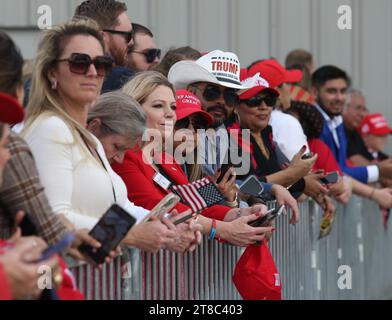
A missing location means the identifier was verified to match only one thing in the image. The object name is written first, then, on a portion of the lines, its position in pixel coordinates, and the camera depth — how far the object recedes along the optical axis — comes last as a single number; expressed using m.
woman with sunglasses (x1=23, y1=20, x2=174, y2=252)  8.91
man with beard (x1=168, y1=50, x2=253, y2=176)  13.05
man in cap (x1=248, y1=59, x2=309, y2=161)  16.09
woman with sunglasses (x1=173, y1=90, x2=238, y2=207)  12.15
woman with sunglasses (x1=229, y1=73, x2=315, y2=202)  14.91
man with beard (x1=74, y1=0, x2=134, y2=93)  13.14
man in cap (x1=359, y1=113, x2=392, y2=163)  24.09
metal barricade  9.45
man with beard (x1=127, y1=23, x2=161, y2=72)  14.35
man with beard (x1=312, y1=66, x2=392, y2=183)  19.45
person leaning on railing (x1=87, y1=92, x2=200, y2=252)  10.11
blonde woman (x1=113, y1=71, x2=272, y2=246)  10.87
